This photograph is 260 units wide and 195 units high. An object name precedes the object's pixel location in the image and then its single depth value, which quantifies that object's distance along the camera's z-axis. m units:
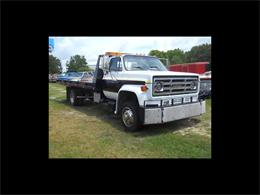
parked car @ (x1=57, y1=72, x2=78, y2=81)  8.68
